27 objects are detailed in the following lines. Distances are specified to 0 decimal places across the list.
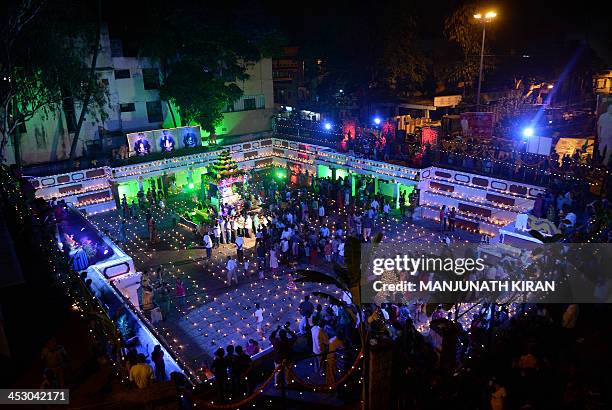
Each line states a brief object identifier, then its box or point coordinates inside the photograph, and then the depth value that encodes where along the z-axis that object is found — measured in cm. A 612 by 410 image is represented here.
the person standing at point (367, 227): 1971
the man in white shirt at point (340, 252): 1733
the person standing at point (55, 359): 764
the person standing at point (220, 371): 846
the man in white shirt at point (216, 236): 1991
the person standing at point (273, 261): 1741
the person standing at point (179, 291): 1592
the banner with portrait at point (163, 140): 2677
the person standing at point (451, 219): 2064
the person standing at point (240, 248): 1811
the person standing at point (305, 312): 1124
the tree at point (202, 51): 2762
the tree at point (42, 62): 2106
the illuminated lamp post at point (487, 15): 2254
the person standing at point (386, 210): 2262
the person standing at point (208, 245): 1856
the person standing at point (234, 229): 2003
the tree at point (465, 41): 3027
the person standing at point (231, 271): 1631
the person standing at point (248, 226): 2069
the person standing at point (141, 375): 804
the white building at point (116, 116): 2606
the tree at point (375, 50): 2936
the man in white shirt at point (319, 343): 952
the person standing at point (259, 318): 1394
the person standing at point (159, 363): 938
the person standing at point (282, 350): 906
